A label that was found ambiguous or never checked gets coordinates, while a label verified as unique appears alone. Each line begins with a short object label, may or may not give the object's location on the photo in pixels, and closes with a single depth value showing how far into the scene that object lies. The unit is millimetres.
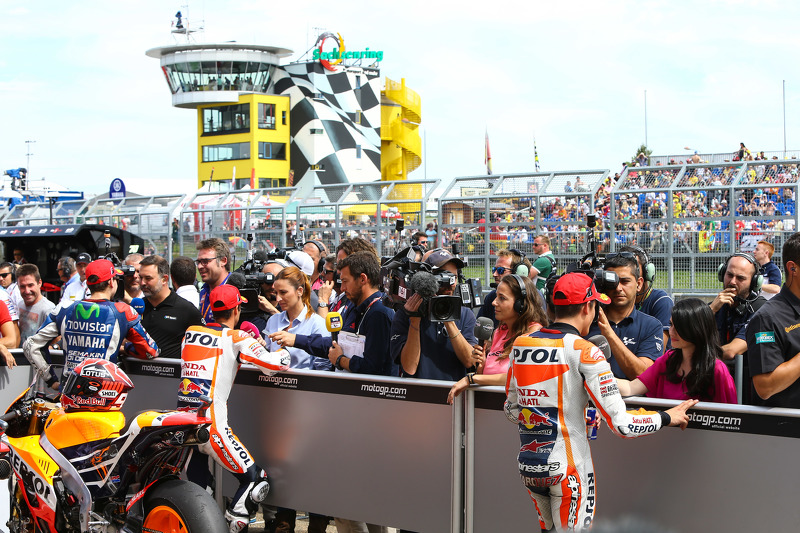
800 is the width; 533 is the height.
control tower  64875
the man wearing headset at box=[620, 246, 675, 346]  6005
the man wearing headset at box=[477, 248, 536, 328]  9156
